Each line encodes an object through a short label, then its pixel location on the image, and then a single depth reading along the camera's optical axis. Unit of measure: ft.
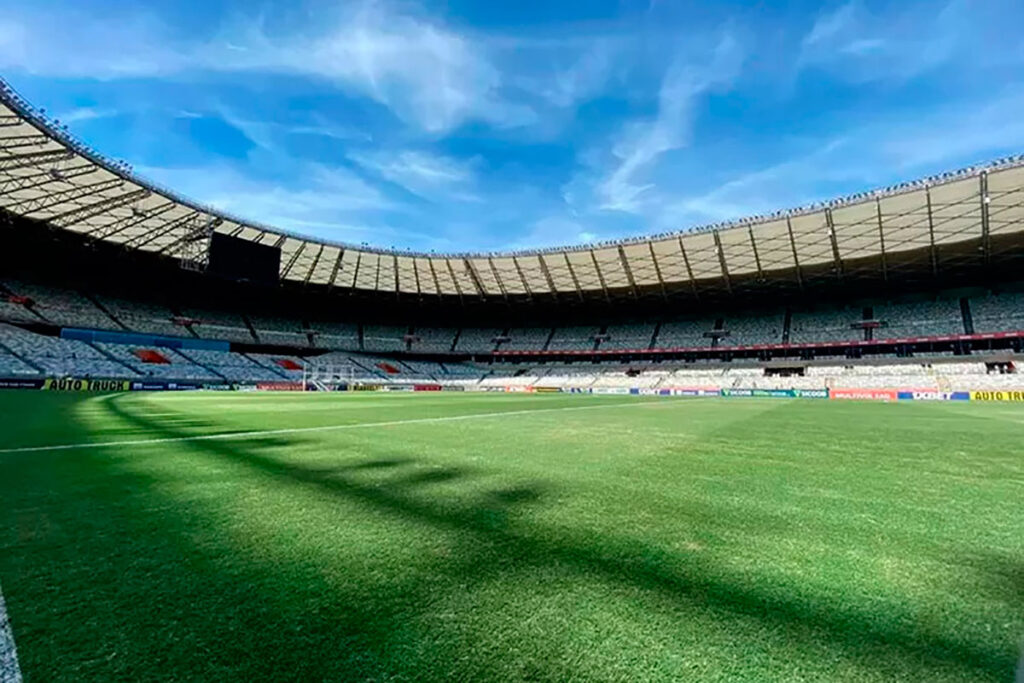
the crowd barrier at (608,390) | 99.04
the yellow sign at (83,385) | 99.24
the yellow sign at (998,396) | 98.86
